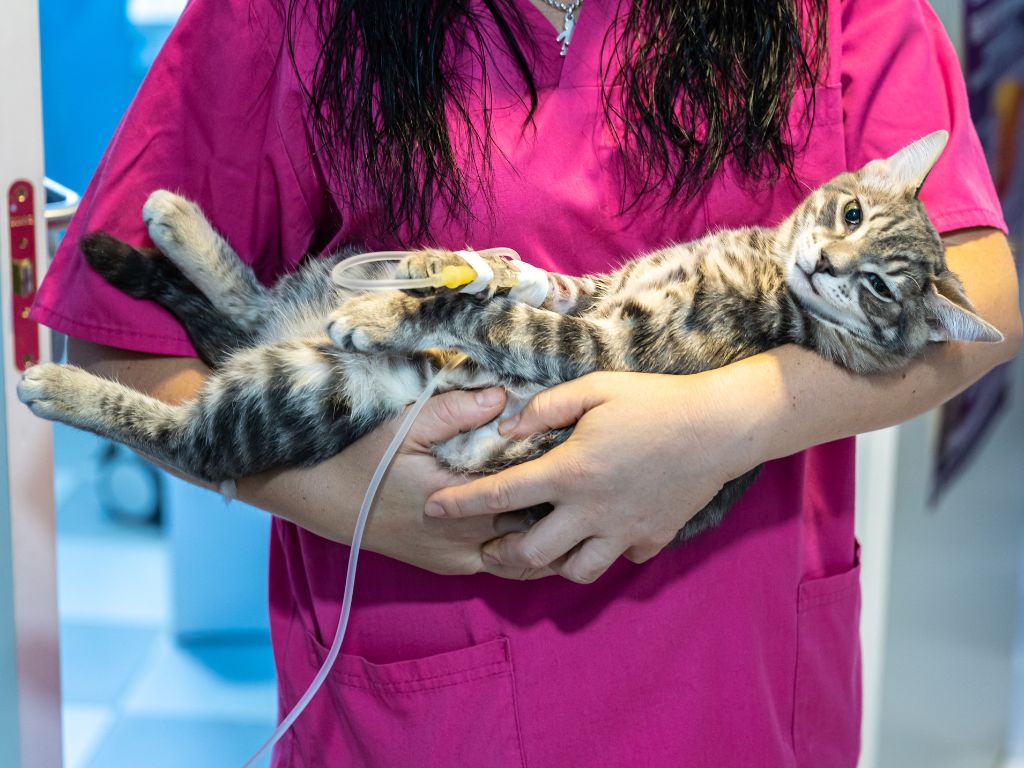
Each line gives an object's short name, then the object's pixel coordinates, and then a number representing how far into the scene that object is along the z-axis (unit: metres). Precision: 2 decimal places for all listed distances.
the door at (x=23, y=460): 1.17
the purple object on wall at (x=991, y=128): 1.85
